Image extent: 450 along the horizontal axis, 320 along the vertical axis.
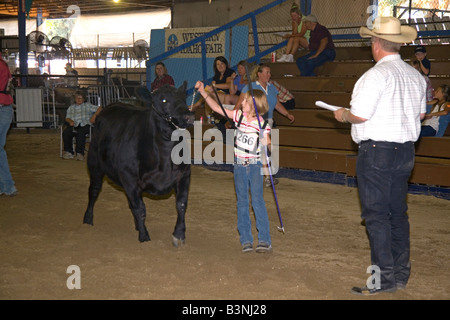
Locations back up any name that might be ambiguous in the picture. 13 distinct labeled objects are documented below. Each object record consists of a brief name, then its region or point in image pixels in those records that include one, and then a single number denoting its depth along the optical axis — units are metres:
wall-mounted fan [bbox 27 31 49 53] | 26.20
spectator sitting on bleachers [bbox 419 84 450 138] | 9.96
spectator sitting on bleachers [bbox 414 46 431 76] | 11.43
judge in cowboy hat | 4.57
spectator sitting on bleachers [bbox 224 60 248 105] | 10.81
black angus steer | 6.14
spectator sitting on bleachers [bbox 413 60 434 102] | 10.35
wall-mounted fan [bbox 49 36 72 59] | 26.84
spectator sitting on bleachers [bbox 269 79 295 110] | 11.76
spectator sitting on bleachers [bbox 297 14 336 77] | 12.80
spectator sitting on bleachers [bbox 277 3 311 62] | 13.40
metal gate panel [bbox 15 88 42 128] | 18.17
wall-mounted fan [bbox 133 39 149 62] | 25.02
